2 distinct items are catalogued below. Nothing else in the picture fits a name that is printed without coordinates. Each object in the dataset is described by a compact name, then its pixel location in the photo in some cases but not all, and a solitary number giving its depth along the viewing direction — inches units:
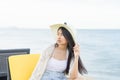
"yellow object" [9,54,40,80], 61.0
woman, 61.6
